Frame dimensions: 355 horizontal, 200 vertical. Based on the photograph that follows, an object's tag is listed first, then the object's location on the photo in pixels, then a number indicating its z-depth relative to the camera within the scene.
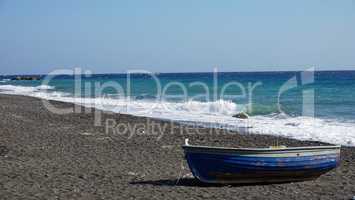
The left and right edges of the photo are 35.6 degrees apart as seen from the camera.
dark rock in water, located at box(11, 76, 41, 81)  136.88
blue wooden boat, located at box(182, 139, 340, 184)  10.31
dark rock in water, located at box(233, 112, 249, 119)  26.18
